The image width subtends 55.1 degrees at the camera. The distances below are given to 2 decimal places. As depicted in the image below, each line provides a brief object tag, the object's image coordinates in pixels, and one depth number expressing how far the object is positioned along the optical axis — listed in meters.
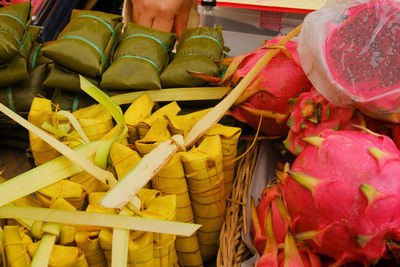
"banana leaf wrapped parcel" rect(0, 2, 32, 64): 1.33
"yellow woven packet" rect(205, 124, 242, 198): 0.99
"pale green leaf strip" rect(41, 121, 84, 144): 0.97
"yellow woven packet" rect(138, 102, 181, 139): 1.03
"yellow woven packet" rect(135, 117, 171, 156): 0.92
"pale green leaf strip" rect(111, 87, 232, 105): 1.18
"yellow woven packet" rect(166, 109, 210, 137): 0.99
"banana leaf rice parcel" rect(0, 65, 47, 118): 1.43
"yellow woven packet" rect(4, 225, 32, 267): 0.74
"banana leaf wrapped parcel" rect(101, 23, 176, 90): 1.25
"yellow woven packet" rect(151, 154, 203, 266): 0.89
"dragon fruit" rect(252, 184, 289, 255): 0.78
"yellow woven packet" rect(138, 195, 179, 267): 0.80
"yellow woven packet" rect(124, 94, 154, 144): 1.06
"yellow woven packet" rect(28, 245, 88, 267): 0.74
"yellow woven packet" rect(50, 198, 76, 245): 0.78
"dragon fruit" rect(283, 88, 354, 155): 0.79
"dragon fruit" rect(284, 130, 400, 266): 0.59
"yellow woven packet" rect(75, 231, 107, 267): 0.78
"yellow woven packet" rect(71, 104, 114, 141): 1.05
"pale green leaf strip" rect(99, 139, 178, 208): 0.72
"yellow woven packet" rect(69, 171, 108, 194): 0.92
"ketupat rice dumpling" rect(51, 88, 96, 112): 1.38
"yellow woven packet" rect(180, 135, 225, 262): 0.90
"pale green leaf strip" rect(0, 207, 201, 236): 0.72
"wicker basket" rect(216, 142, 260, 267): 0.87
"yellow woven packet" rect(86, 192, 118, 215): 0.80
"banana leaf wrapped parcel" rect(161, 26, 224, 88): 1.25
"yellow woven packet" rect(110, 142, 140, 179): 0.89
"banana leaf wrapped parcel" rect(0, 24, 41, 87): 1.38
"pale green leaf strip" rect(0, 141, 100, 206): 0.74
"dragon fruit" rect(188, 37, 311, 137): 0.96
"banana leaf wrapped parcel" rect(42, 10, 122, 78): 1.30
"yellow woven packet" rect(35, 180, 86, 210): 0.85
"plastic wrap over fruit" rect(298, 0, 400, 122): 0.74
